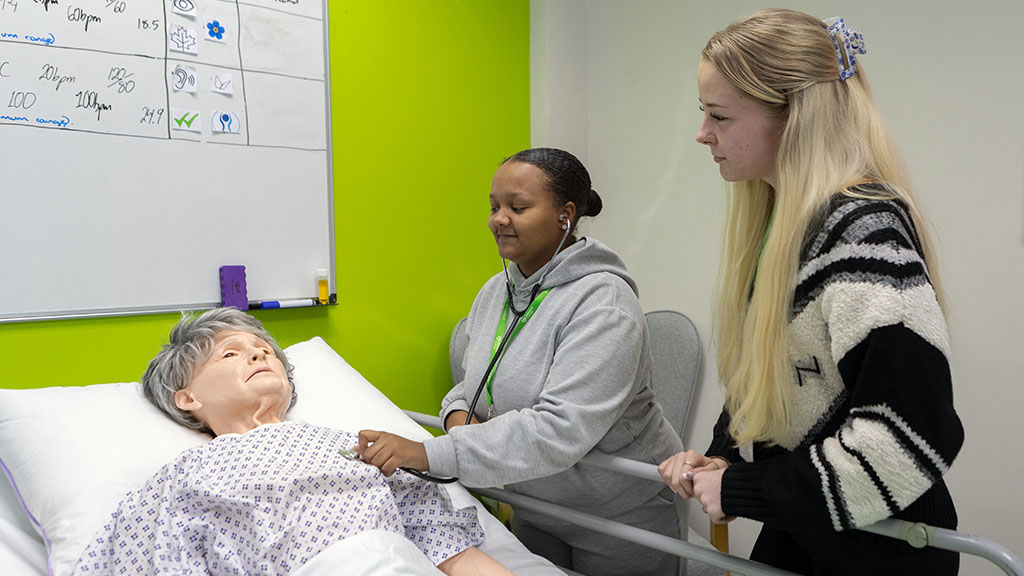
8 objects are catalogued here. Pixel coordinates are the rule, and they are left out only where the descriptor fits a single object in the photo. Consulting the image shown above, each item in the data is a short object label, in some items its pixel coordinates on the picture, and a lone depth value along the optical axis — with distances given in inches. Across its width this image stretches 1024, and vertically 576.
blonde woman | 35.7
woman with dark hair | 54.4
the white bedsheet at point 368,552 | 43.8
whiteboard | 69.1
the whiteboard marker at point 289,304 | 83.6
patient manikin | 46.4
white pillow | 50.4
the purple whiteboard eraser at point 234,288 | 80.5
